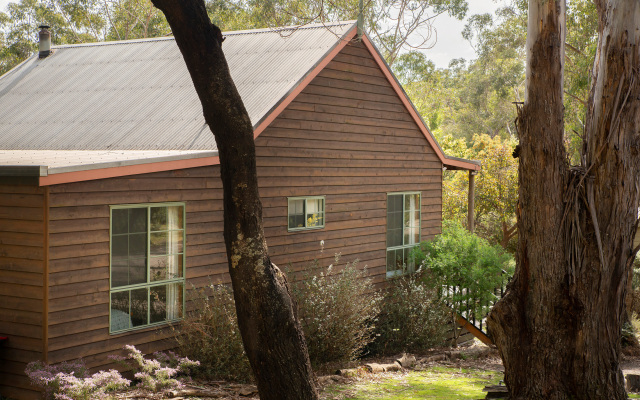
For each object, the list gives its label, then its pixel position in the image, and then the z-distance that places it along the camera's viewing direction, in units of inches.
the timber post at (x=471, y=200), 659.4
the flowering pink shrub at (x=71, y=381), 290.4
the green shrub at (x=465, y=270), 550.9
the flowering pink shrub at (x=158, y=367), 320.5
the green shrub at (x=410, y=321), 515.5
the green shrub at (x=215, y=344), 362.0
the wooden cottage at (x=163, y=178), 322.3
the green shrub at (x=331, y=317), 416.2
